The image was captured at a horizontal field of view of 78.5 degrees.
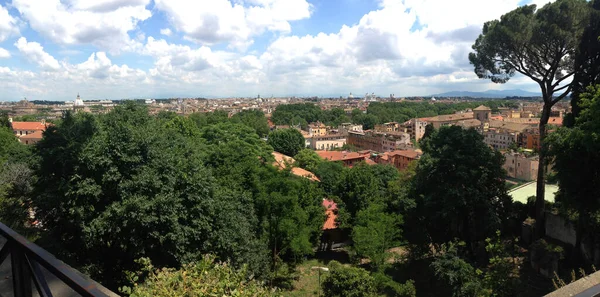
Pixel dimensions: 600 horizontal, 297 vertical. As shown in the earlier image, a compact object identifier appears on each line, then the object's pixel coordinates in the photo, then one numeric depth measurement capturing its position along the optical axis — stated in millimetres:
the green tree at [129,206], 8102
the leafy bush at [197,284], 3891
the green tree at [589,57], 11086
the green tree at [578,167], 9016
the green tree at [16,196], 10796
